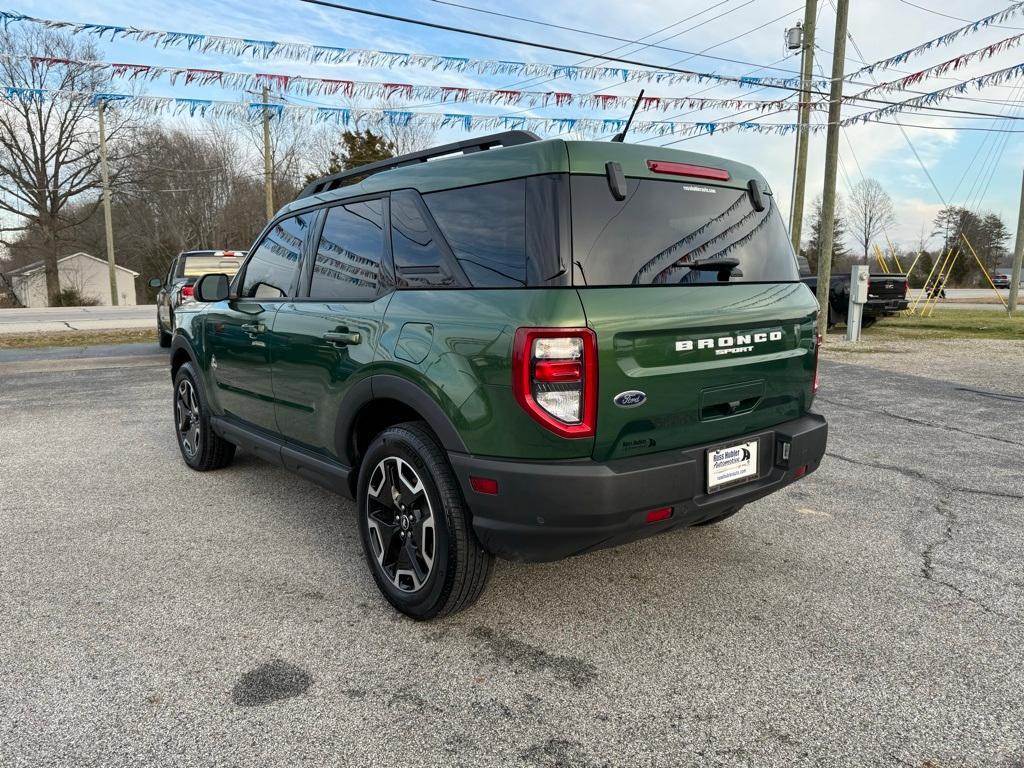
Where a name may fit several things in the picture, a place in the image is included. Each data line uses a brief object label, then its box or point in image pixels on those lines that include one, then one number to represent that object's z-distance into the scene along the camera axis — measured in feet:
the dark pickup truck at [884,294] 54.09
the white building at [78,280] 164.25
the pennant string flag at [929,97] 36.29
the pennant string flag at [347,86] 34.09
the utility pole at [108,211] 108.88
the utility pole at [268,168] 86.48
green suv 7.89
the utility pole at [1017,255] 70.23
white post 45.78
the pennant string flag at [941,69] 34.67
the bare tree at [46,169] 129.29
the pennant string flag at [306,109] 40.47
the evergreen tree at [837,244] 165.99
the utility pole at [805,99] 48.03
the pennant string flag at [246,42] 29.79
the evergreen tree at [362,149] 123.95
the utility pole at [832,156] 46.78
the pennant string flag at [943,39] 33.56
